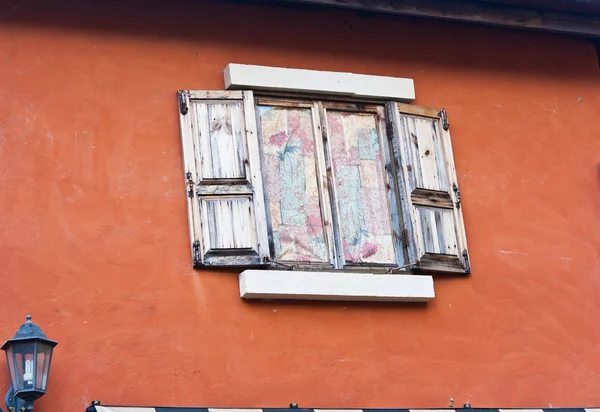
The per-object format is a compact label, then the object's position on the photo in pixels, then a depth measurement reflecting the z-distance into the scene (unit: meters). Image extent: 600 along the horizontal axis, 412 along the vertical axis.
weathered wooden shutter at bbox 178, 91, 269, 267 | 8.06
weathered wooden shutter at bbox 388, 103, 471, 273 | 8.62
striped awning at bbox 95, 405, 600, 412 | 7.20
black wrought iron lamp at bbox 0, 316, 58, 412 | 6.97
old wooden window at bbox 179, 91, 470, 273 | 8.19
